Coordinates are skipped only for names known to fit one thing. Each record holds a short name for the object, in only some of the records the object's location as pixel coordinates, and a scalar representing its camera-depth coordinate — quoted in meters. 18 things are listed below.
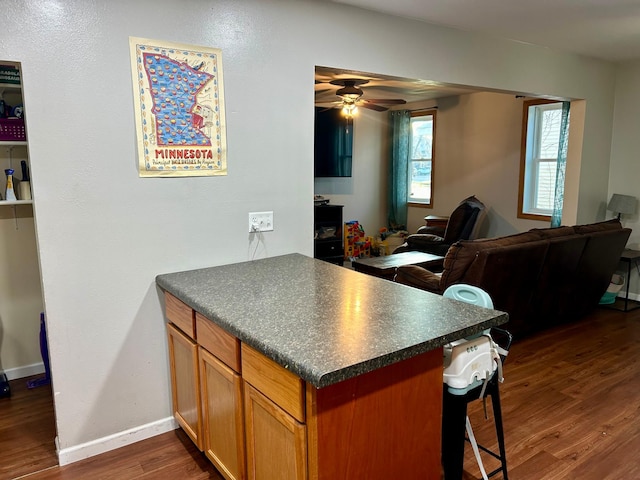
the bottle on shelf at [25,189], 2.88
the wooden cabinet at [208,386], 1.84
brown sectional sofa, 3.11
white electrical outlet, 2.68
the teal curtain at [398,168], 7.40
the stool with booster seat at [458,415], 1.81
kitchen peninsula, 1.42
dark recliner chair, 5.86
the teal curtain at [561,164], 4.75
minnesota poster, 2.27
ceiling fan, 4.95
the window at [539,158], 5.60
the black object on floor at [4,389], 2.94
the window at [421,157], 7.26
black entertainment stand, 6.72
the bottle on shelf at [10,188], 2.78
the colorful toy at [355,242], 7.17
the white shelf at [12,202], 2.76
